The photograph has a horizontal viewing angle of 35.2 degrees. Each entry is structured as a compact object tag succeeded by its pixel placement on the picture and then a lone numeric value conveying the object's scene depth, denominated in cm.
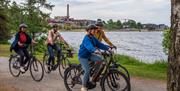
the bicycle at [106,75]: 636
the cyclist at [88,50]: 623
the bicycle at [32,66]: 870
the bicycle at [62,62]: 923
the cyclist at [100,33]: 809
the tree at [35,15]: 2863
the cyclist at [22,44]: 889
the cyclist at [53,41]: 923
